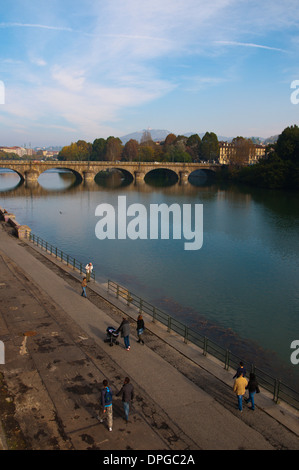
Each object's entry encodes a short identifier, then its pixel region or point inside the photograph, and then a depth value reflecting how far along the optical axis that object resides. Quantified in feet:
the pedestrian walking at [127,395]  31.30
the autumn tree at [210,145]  520.83
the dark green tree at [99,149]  611.06
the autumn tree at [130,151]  564.71
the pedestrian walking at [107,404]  30.27
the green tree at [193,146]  542.98
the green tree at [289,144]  297.33
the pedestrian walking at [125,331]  43.27
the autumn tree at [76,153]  629.43
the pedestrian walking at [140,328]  45.98
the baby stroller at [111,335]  44.83
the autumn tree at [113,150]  579.89
